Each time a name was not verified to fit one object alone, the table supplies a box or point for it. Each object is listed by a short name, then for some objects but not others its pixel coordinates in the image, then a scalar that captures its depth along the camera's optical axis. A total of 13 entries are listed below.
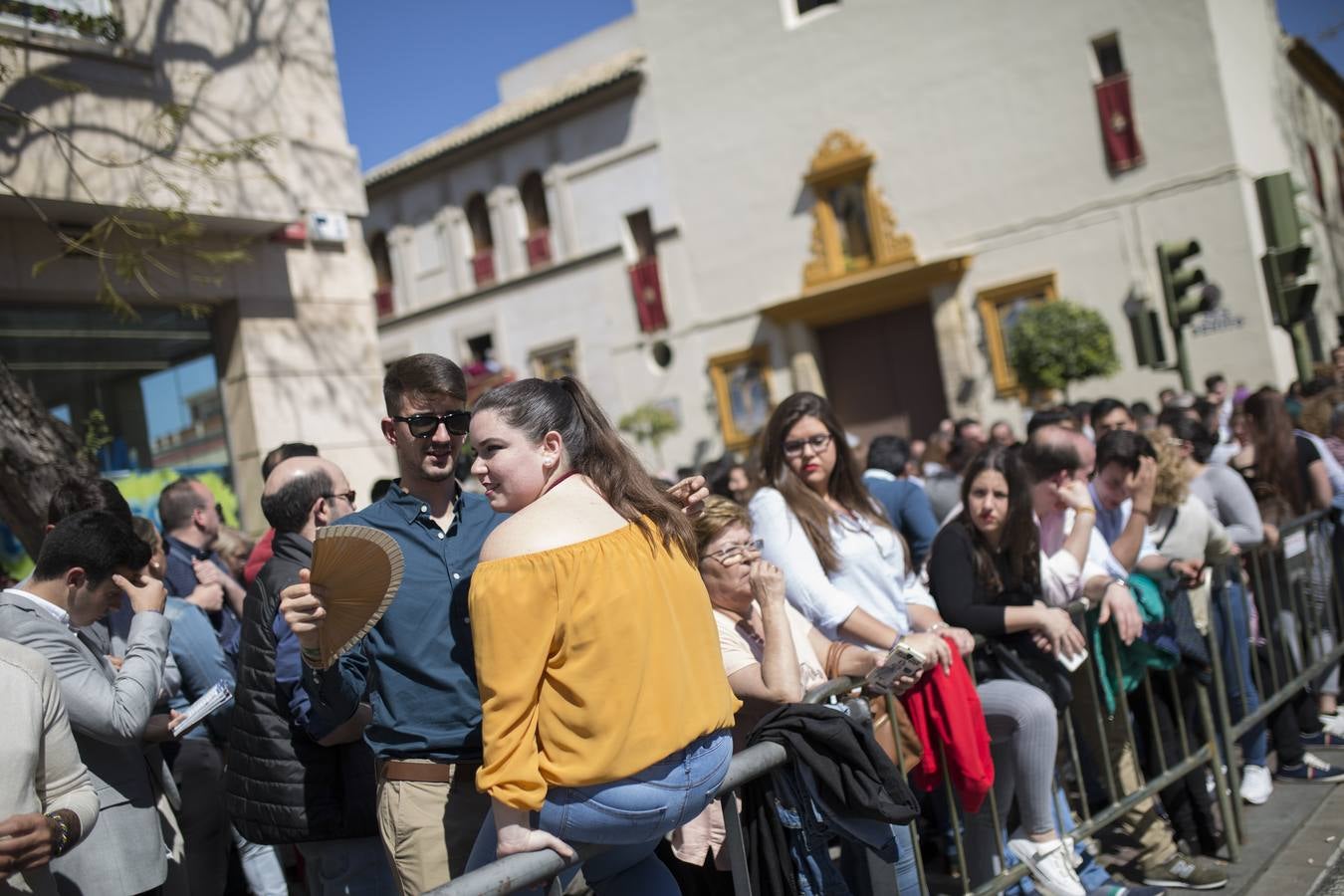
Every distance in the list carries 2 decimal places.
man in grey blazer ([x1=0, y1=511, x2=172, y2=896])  3.40
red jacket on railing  4.00
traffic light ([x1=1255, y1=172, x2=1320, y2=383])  10.13
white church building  20.33
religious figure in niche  23.56
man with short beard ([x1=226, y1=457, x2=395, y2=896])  3.46
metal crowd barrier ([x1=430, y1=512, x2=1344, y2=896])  3.06
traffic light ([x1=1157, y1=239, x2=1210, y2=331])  10.11
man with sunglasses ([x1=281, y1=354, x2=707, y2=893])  3.09
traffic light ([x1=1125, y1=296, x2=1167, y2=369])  10.62
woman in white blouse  4.43
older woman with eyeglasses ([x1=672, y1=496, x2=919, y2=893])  3.57
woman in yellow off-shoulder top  2.51
